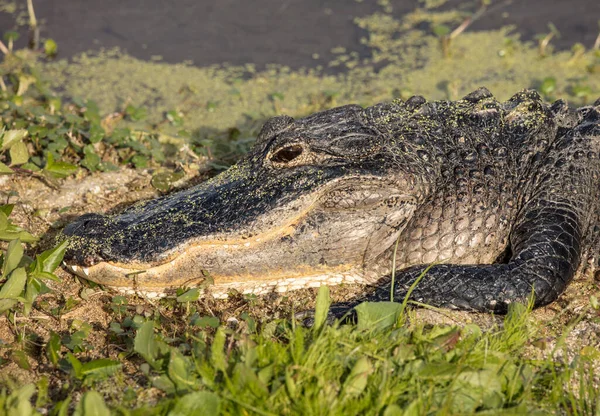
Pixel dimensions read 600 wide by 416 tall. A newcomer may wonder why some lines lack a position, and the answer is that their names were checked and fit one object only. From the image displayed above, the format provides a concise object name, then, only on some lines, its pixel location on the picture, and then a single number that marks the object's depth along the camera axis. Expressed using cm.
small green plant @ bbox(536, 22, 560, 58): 1611
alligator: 728
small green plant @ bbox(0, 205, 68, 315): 680
